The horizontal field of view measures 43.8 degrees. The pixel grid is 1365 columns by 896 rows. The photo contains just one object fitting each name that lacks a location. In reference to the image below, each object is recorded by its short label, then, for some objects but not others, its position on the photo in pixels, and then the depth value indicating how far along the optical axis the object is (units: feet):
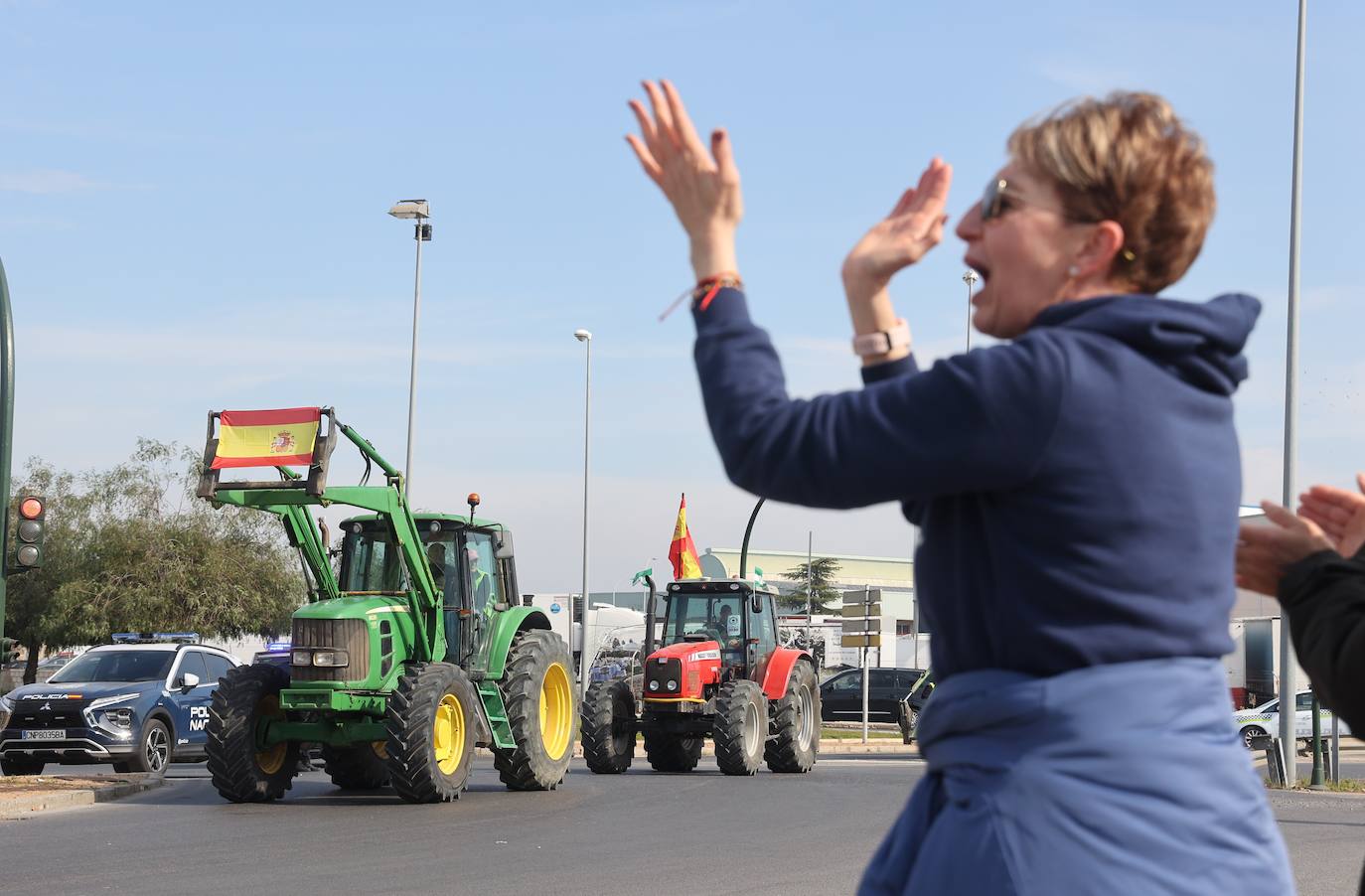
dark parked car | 144.56
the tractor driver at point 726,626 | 76.23
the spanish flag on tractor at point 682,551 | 115.14
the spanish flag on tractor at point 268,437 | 51.44
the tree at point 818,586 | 330.34
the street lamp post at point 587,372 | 136.15
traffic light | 56.13
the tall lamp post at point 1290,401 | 70.08
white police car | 102.42
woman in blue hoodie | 6.79
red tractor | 70.79
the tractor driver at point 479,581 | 58.03
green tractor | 51.57
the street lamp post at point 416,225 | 105.40
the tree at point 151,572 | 160.15
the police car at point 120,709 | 67.21
